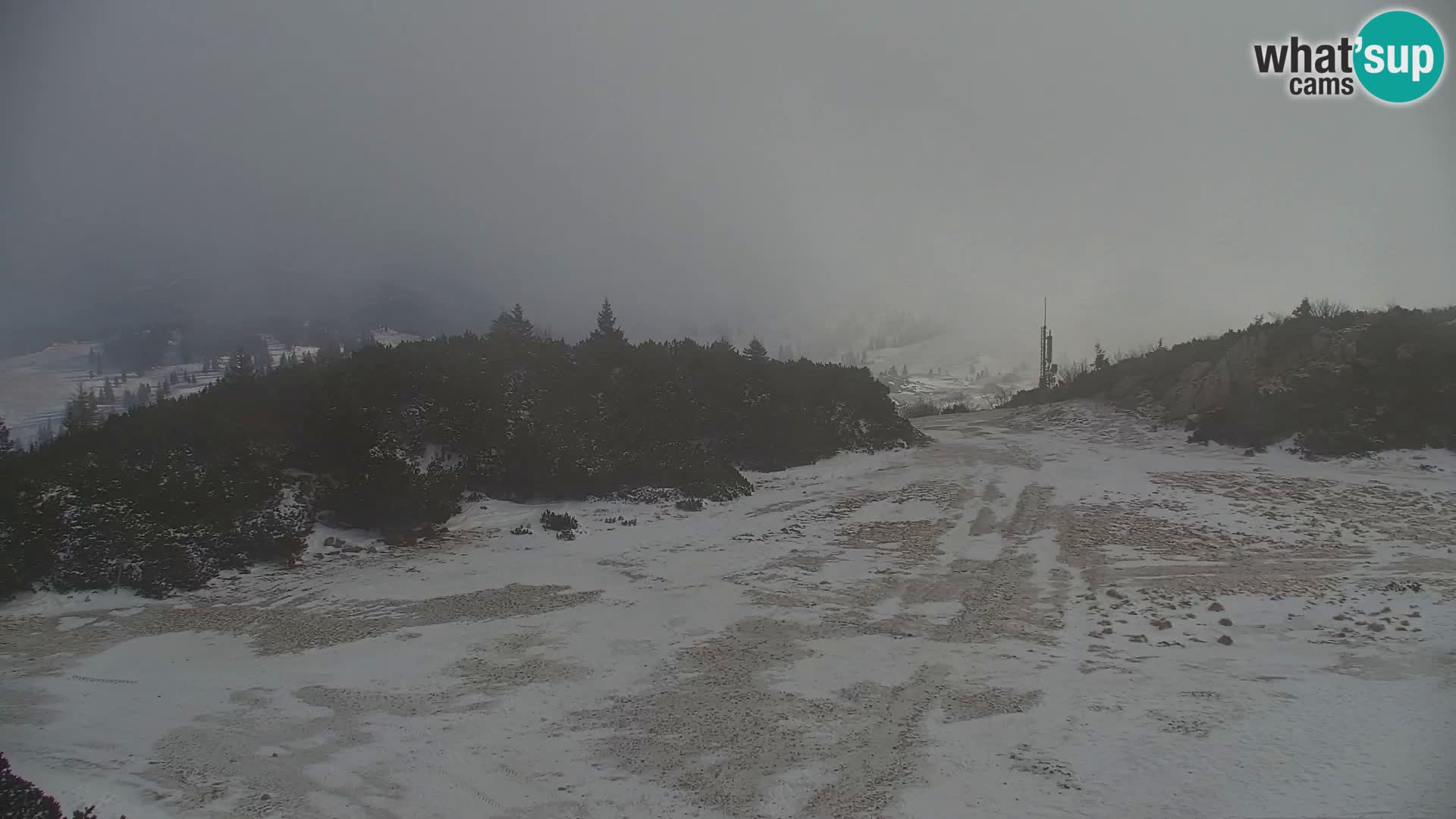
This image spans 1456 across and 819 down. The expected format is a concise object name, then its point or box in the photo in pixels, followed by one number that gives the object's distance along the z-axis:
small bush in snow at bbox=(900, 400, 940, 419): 43.30
